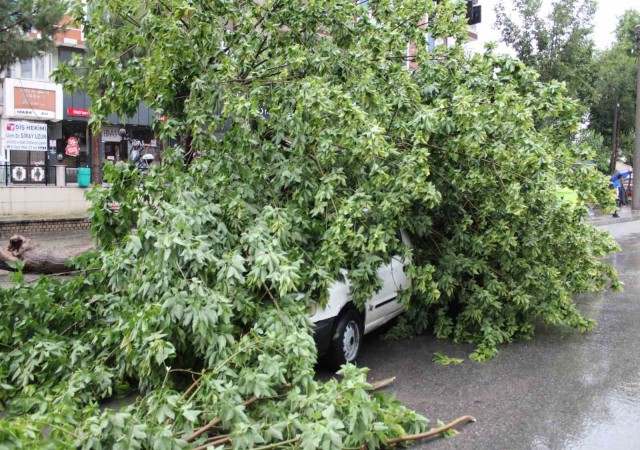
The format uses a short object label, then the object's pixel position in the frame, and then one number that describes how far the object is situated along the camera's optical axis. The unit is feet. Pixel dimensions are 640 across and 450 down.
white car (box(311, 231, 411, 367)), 18.42
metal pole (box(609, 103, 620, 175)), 102.40
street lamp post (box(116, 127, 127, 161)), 99.48
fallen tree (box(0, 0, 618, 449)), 14.07
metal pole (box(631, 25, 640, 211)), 82.94
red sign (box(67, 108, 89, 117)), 92.99
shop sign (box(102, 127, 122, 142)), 99.60
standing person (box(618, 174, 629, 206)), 86.11
